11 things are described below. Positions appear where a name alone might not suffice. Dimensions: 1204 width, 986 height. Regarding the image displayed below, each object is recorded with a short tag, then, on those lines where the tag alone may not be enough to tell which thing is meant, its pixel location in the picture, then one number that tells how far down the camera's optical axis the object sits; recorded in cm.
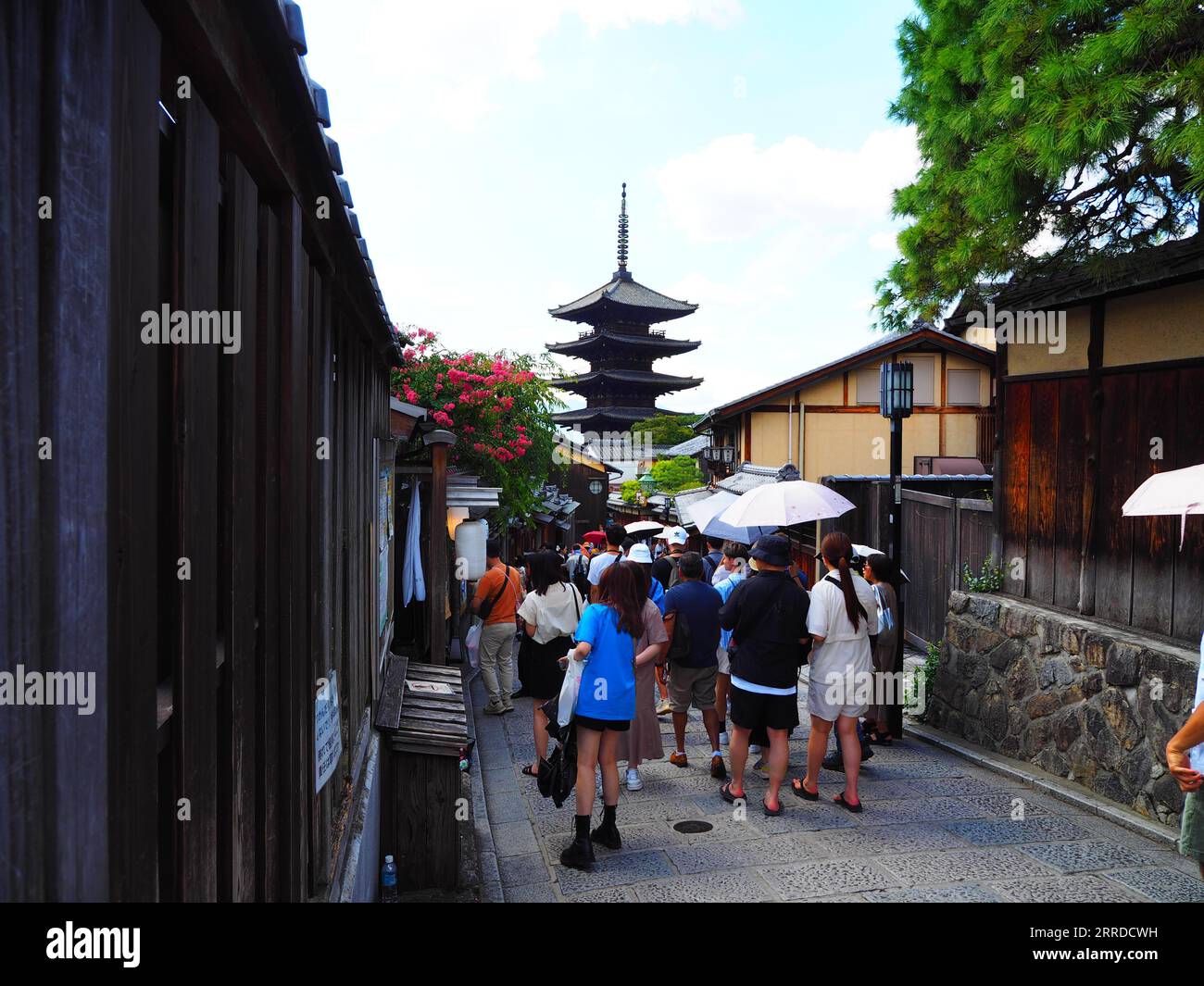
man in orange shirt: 907
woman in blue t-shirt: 543
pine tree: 518
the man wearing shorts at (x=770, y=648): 611
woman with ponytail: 623
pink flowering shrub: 1423
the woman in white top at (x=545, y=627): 692
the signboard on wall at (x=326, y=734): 329
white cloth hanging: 935
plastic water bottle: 522
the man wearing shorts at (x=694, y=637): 710
